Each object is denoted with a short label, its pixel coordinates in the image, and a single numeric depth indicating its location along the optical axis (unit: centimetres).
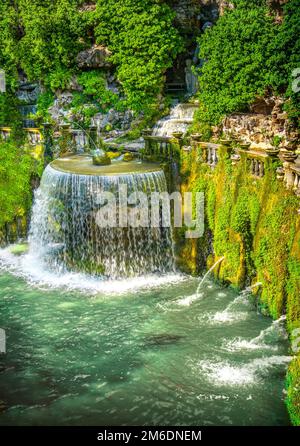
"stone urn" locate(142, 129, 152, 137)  1928
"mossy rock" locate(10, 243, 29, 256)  1934
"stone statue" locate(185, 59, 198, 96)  2488
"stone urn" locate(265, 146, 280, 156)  1338
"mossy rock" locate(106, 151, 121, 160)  1980
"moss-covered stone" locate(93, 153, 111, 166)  1830
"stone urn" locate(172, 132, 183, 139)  1734
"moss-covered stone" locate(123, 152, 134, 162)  1930
